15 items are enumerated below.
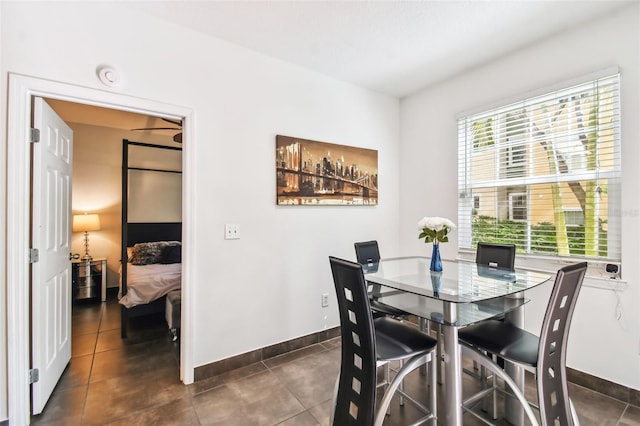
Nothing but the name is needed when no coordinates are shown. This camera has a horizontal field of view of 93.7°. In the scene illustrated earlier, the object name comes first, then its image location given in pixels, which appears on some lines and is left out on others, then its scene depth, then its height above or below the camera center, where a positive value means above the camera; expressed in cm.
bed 312 -67
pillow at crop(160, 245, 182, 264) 408 -55
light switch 245 -14
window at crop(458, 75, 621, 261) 214 +33
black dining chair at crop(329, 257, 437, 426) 146 -72
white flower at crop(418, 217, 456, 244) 207 -10
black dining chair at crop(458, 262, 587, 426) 138 -70
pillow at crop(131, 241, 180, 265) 398 -52
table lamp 436 -13
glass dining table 144 -42
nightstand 422 -91
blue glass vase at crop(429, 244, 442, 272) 217 -34
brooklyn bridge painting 275 +41
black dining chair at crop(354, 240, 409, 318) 202 -42
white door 188 -28
